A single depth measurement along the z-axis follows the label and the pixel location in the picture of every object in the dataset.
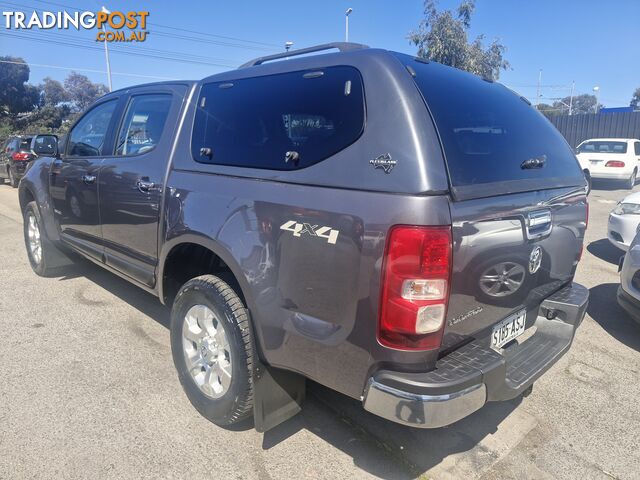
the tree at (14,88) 36.66
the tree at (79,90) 58.81
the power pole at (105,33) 25.86
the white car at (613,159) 13.79
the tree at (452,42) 14.40
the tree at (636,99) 69.68
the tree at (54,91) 51.03
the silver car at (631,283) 3.59
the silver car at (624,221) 5.48
